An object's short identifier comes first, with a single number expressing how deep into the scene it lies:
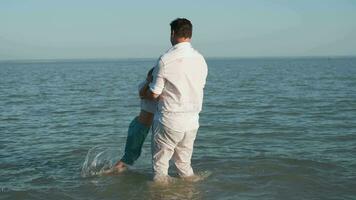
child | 7.10
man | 6.16
